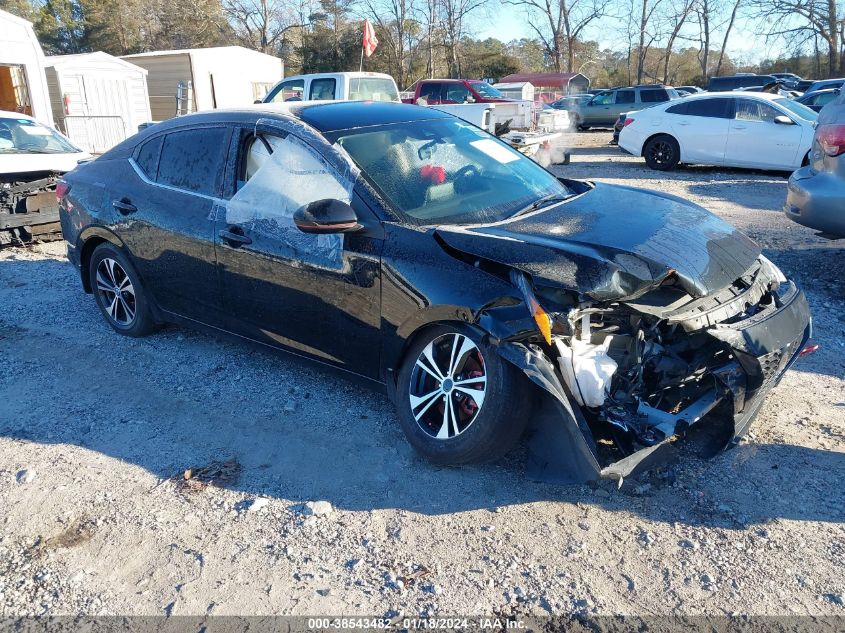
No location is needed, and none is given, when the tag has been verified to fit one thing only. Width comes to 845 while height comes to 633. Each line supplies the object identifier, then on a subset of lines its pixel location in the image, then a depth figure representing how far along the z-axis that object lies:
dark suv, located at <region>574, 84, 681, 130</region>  25.06
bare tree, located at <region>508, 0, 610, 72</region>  58.62
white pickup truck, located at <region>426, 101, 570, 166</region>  13.16
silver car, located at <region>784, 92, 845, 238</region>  5.73
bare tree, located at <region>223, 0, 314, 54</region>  52.66
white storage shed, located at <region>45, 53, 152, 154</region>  21.47
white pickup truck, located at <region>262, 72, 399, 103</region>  13.05
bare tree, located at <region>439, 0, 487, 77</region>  53.38
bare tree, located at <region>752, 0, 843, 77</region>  45.66
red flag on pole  20.05
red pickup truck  16.97
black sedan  3.15
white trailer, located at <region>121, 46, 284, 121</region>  26.56
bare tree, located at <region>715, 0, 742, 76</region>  56.28
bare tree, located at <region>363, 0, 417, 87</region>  50.03
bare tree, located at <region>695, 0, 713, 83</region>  56.09
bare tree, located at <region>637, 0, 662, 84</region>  58.06
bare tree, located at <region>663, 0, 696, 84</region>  57.59
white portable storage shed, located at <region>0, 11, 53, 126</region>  16.45
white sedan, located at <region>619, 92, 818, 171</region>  12.43
